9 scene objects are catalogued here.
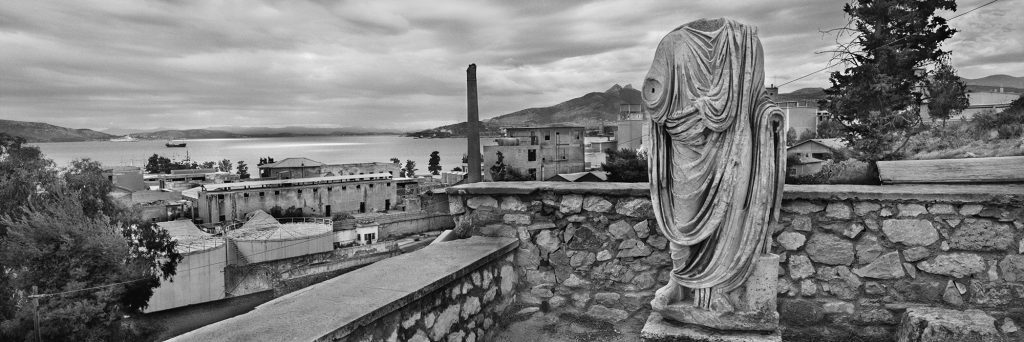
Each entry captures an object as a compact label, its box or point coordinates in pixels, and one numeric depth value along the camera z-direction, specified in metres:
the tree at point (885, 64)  18.67
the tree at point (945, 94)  18.73
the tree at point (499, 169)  50.05
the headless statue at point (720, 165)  2.82
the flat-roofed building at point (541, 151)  53.53
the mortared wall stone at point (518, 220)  4.51
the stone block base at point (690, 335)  2.85
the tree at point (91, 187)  23.39
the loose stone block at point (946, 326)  3.09
